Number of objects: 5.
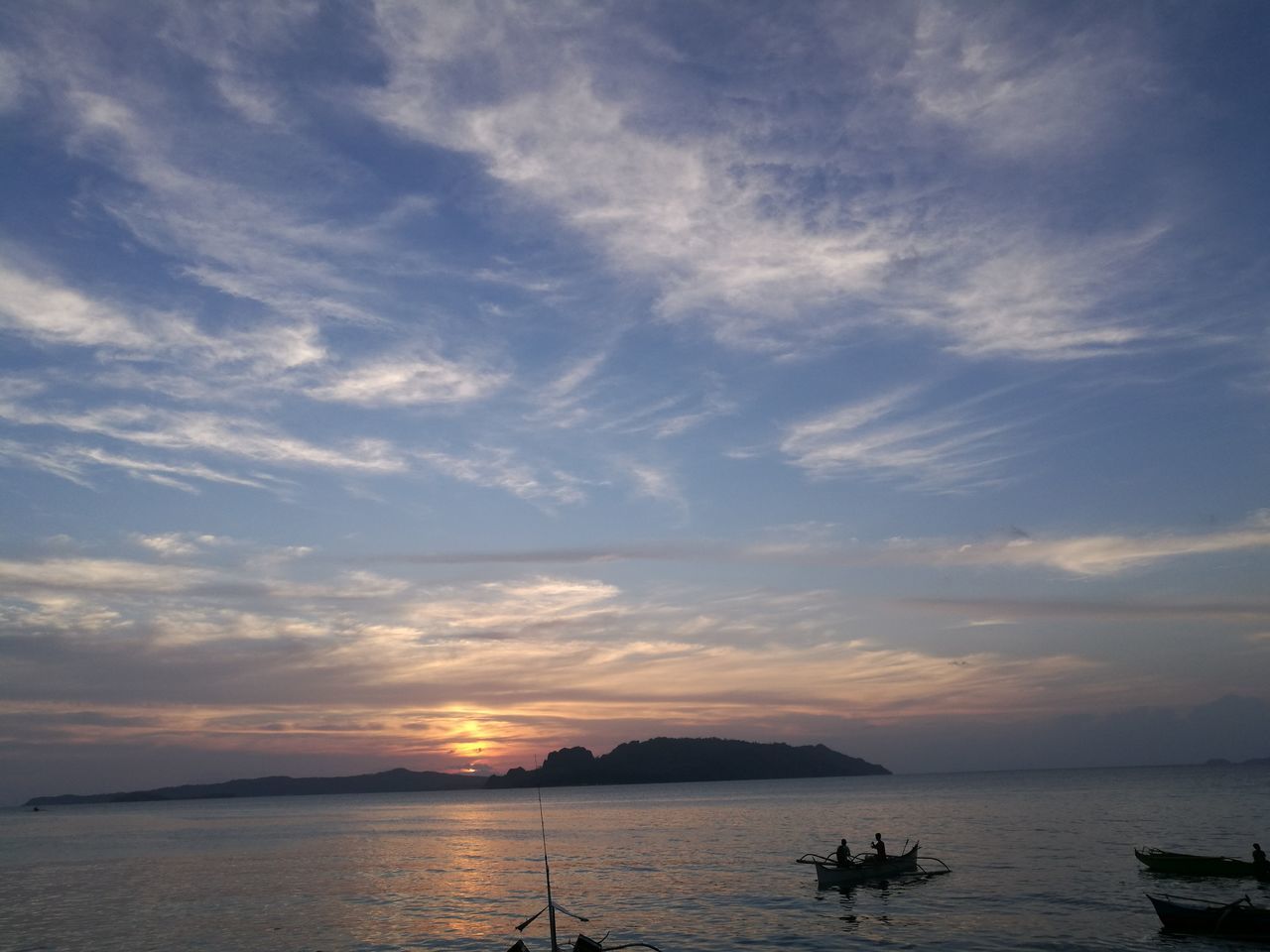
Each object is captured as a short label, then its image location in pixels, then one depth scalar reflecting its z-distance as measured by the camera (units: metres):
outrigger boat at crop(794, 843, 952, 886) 51.78
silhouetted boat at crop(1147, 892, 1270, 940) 33.88
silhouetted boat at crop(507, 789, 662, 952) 29.67
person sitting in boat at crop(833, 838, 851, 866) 52.78
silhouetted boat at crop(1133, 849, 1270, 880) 49.06
